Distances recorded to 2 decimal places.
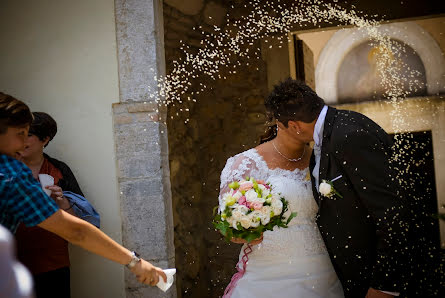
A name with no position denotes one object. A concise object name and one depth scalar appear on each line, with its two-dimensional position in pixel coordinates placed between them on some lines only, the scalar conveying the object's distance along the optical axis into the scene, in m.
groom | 2.51
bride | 2.92
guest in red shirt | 3.25
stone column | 3.80
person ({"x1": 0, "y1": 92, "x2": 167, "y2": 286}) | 1.92
